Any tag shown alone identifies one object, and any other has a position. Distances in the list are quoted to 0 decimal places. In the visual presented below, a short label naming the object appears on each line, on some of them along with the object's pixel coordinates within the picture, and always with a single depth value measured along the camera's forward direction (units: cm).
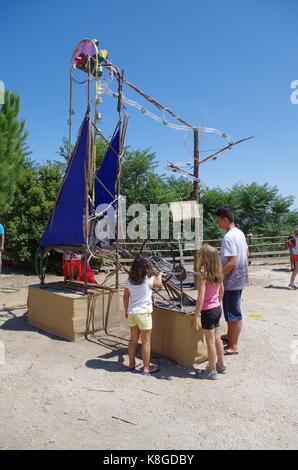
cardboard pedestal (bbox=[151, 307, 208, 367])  368
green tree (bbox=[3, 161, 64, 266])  941
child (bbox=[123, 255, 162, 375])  352
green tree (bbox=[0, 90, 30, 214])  960
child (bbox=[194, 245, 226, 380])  341
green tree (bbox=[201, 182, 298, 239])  1709
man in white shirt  383
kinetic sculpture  476
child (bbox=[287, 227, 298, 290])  819
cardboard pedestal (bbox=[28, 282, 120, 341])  443
